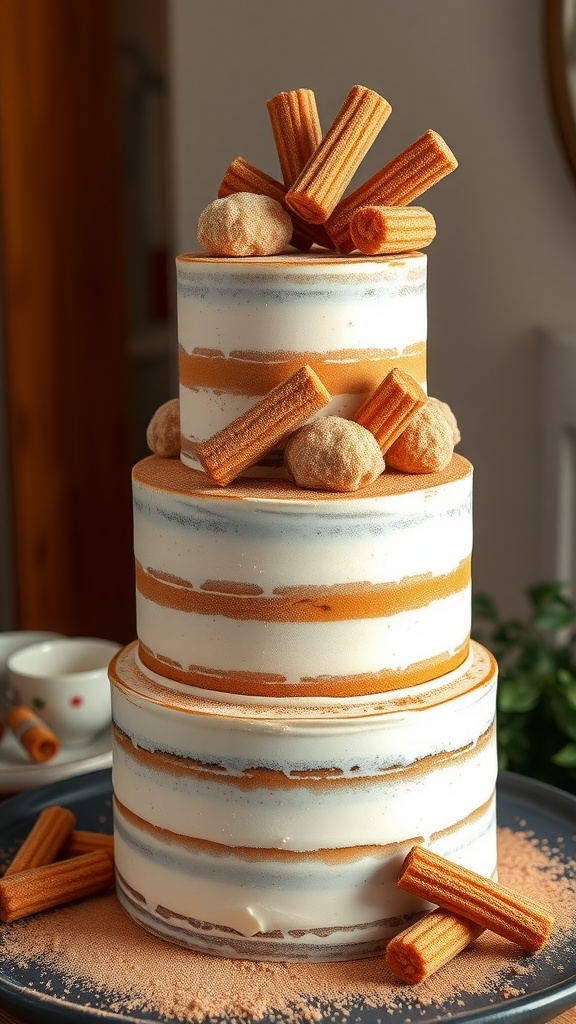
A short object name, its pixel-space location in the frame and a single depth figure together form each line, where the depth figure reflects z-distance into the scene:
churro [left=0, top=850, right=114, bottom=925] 1.09
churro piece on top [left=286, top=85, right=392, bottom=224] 1.03
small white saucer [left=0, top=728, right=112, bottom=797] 1.46
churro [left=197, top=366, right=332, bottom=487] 0.98
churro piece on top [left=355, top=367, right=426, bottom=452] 0.99
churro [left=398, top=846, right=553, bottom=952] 1.02
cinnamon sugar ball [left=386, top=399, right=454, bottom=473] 1.03
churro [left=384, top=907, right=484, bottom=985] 0.98
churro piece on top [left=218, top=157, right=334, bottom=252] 1.10
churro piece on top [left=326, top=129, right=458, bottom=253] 1.05
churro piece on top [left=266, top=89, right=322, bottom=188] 1.10
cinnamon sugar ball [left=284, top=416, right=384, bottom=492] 0.98
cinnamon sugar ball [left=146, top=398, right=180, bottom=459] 1.15
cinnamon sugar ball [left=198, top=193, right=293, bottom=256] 1.03
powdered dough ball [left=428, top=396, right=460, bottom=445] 1.09
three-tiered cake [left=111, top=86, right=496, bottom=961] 1.00
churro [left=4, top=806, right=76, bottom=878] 1.18
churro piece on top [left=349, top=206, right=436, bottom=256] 1.00
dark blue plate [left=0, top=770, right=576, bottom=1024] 0.93
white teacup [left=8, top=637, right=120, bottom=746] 1.57
